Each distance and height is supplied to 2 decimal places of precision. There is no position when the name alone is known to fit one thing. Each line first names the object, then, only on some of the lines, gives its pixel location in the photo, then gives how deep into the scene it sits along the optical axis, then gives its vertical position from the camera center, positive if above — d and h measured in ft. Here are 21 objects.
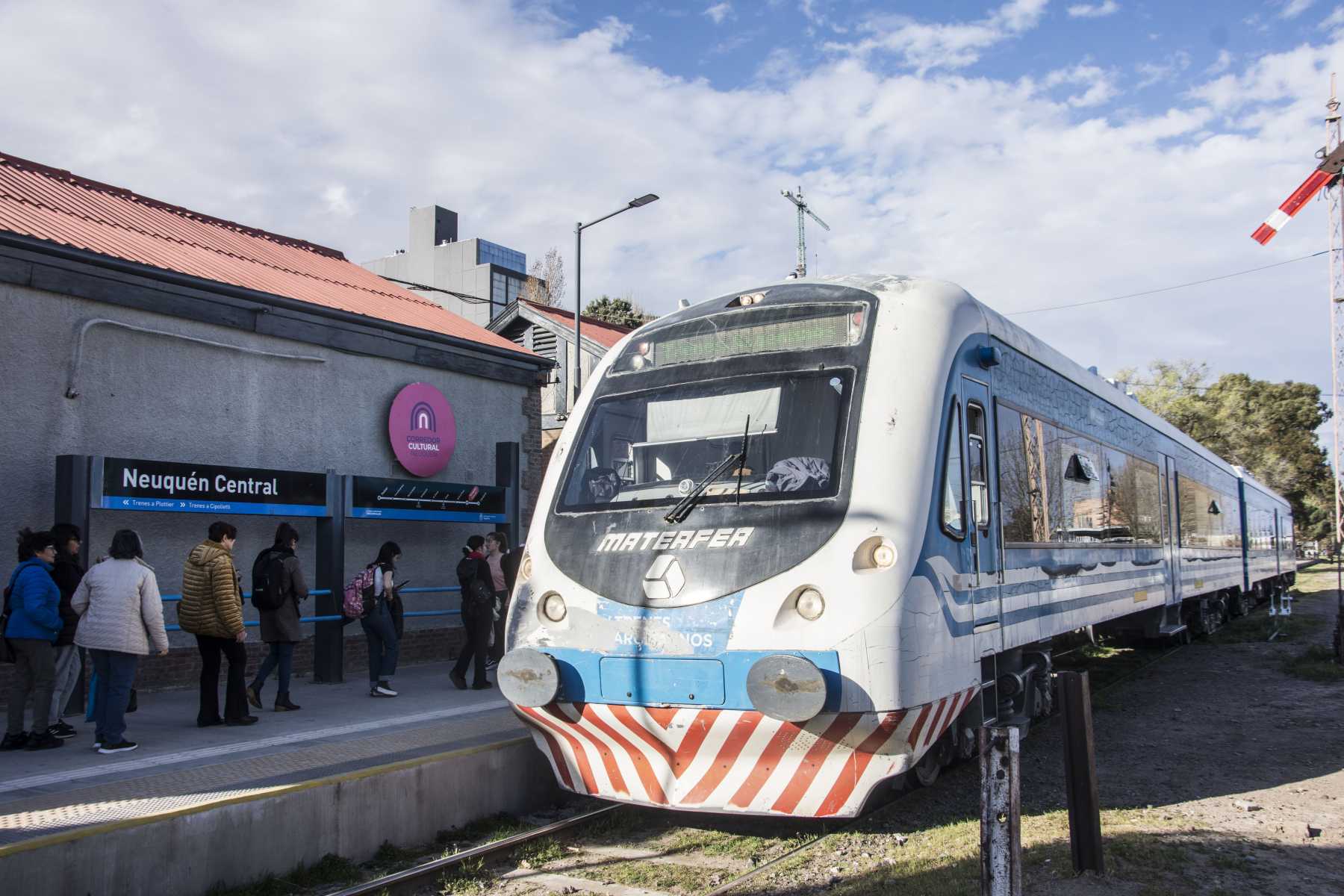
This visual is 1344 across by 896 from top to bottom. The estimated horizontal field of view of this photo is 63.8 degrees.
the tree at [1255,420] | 161.79 +15.68
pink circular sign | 41.91 +3.86
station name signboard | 31.09 +1.20
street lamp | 64.13 +15.19
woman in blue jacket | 23.18 -2.42
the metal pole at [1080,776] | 16.93 -4.05
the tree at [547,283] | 153.07 +35.30
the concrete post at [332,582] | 35.83 -1.83
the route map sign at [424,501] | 38.45 +0.95
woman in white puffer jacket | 22.88 -2.05
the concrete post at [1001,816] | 14.37 -3.94
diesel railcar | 17.62 -0.59
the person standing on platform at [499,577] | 33.65 -1.60
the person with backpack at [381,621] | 31.53 -2.77
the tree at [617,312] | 157.28 +31.21
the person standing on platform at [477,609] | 32.65 -2.49
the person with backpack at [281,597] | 28.66 -1.82
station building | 31.32 +4.52
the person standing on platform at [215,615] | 25.68 -2.06
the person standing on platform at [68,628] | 24.45 -2.20
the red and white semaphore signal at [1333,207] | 81.15 +26.42
